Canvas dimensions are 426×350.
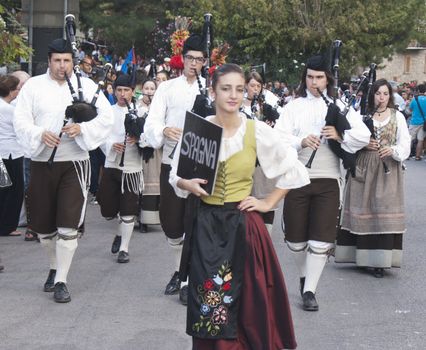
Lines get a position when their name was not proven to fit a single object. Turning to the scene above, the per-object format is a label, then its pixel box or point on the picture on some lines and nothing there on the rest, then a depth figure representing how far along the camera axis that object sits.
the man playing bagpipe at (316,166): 9.44
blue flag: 20.17
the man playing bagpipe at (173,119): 9.78
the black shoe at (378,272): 11.38
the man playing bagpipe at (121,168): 12.35
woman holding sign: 6.57
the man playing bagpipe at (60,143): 9.59
